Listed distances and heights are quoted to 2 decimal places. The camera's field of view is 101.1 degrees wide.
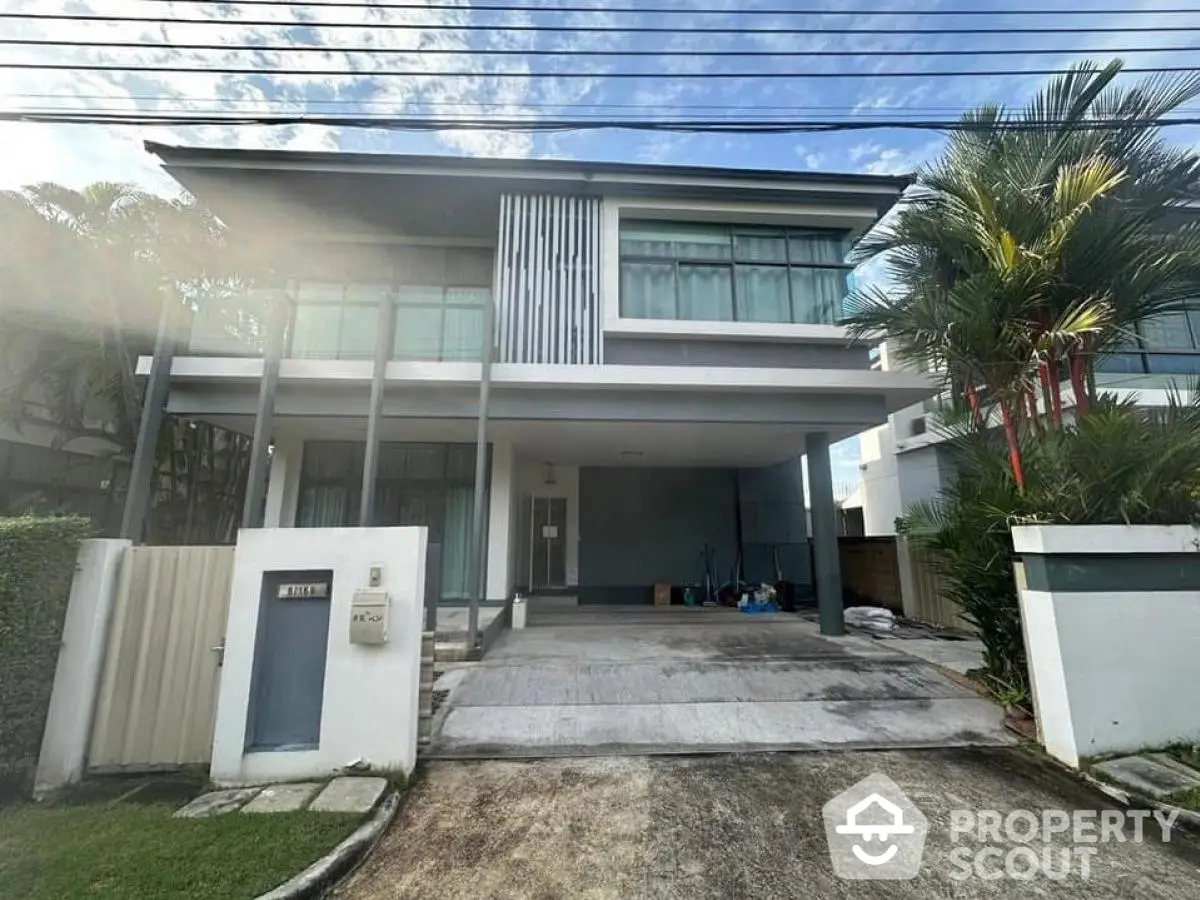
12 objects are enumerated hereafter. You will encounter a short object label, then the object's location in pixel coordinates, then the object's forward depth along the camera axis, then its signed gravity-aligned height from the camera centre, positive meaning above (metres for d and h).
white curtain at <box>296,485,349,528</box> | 8.96 +0.55
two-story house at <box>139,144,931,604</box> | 7.05 +3.07
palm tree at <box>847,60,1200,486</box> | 4.64 +2.84
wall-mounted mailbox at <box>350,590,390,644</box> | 3.37 -0.54
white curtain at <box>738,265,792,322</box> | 7.71 +3.76
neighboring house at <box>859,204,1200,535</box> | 8.65 +2.55
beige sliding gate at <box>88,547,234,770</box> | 3.44 -0.85
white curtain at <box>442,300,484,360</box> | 7.05 +2.90
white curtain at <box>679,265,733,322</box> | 7.66 +3.75
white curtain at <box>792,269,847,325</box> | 7.73 +3.77
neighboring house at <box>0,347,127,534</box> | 9.11 +1.44
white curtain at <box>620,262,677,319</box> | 7.59 +3.77
